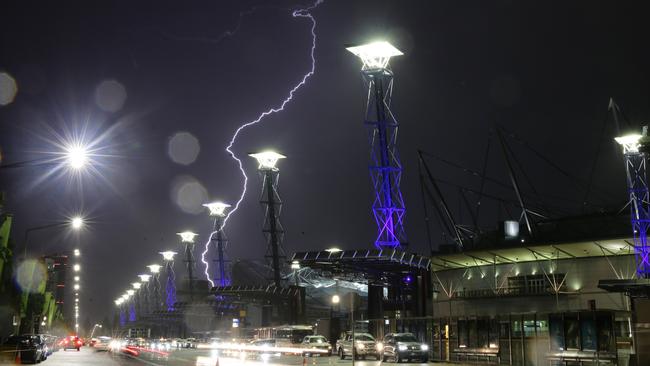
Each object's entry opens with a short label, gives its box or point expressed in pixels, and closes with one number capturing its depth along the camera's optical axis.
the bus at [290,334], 51.12
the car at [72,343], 59.63
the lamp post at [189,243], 125.76
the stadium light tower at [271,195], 82.16
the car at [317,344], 44.97
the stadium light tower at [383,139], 54.94
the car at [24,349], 32.56
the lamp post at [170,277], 150.38
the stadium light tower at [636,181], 58.78
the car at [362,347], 38.31
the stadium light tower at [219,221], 104.38
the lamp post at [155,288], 172.93
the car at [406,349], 34.09
